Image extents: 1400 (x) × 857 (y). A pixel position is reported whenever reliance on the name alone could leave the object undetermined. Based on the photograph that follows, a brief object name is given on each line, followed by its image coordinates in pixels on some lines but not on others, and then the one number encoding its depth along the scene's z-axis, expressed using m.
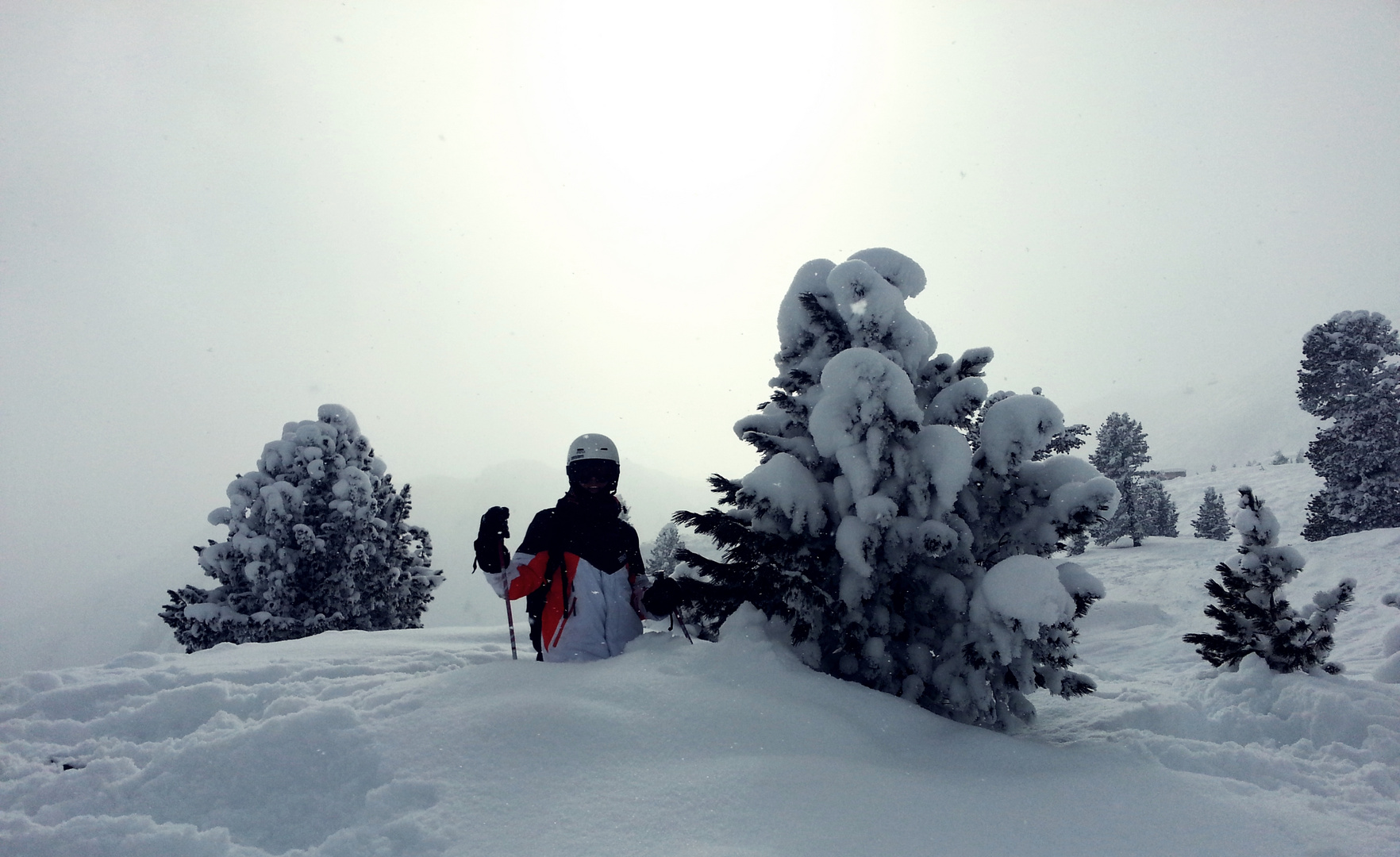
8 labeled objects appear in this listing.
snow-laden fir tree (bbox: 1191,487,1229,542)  34.28
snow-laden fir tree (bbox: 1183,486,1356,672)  5.73
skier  5.47
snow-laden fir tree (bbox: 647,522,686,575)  30.41
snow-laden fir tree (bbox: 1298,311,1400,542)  22.36
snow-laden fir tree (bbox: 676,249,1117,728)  4.75
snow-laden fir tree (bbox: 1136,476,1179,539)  36.47
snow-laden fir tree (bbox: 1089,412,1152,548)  33.72
